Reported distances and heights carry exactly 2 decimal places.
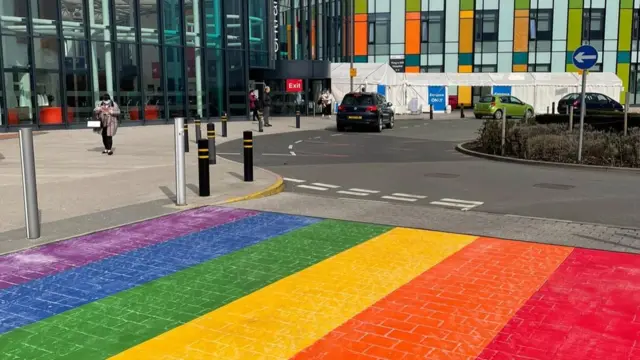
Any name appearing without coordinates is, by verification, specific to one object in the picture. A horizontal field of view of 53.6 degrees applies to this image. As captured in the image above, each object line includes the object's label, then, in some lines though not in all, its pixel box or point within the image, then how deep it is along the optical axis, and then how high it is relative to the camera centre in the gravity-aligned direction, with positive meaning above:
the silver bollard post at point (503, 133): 17.82 -1.07
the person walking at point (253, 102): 30.65 -0.26
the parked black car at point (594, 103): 37.97 -0.55
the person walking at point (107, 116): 17.41 -0.51
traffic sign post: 15.69 +0.86
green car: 38.09 -0.71
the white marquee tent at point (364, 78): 41.49 +1.16
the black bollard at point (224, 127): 25.52 -1.21
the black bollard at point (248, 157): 11.94 -1.17
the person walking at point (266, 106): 30.36 -0.47
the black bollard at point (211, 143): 15.37 -1.13
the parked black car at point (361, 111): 28.11 -0.68
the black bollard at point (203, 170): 10.64 -1.24
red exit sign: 39.06 +0.69
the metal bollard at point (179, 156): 9.95 -0.93
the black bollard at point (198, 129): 19.88 -1.00
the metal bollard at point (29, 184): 7.78 -1.06
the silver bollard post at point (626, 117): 17.72 -0.67
